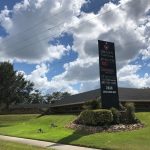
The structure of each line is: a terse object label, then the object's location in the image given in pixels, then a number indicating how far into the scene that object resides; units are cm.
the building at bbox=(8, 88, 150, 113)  1793
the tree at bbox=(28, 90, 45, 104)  5580
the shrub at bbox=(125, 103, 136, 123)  1238
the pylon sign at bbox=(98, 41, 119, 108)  1256
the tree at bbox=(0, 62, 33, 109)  3923
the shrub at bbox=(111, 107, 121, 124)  1210
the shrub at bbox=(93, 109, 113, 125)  1184
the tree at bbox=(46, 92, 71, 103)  6224
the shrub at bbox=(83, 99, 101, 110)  1298
